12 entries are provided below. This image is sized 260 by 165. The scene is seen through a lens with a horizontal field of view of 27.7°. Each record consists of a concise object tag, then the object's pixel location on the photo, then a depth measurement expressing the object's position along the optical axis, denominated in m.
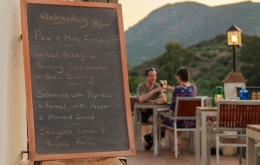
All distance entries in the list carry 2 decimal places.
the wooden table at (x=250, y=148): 3.14
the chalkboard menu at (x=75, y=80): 2.92
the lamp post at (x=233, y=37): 10.38
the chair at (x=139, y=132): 7.98
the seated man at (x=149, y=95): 7.88
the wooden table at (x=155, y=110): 7.43
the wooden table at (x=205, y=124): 5.29
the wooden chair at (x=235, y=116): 5.09
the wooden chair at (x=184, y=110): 7.05
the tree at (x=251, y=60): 35.47
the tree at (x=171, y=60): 34.06
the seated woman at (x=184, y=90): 7.11
